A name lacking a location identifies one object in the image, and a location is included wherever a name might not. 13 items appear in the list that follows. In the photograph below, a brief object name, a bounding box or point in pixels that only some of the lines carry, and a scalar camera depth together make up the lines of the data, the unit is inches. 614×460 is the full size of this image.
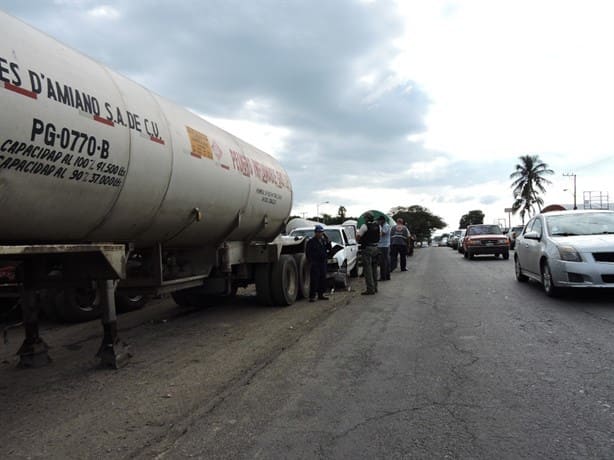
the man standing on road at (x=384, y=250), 534.9
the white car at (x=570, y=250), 303.6
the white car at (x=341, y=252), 466.3
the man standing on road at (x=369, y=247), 414.3
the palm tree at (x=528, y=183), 2775.6
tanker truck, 146.1
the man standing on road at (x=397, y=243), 636.7
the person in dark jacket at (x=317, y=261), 405.1
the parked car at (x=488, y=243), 828.6
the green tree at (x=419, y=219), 3622.8
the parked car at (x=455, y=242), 1529.8
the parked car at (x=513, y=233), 1230.3
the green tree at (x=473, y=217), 5161.9
